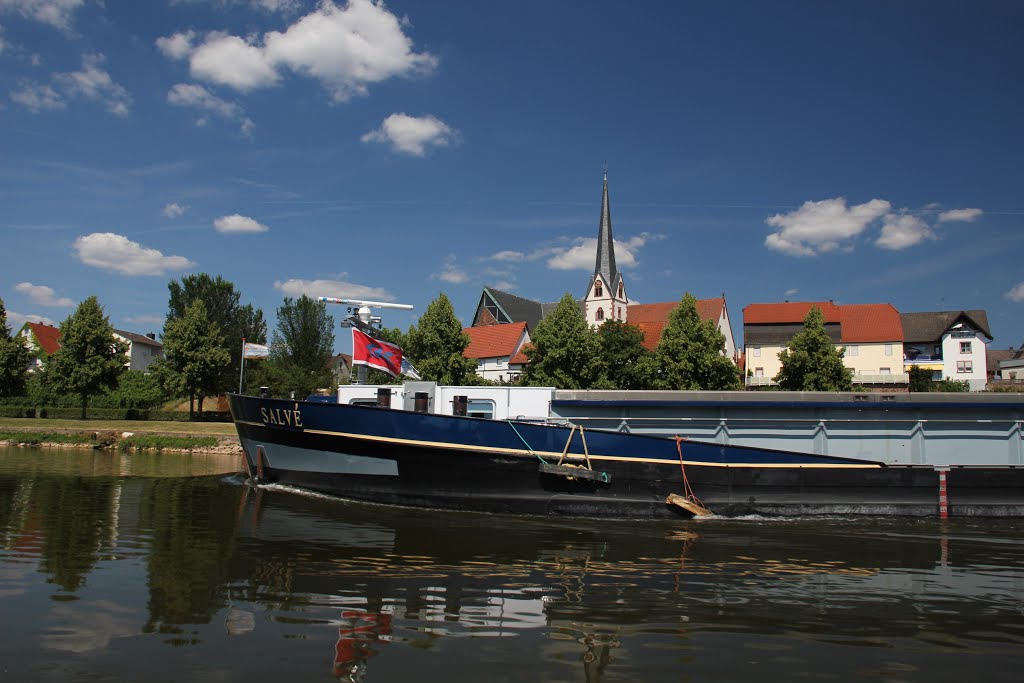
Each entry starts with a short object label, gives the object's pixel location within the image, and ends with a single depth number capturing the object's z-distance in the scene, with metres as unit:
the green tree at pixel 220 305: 67.06
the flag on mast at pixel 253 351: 20.53
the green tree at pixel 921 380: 54.31
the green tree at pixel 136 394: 49.16
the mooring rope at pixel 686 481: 13.72
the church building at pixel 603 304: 85.31
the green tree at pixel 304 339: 64.62
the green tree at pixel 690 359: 39.09
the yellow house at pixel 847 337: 65.94
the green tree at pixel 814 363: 38.97
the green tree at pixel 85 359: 40.34
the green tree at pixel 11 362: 42.72
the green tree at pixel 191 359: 43.59
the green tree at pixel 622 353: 43.56
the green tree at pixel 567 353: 40.66
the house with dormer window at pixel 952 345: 64.75
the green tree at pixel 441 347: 42.47
